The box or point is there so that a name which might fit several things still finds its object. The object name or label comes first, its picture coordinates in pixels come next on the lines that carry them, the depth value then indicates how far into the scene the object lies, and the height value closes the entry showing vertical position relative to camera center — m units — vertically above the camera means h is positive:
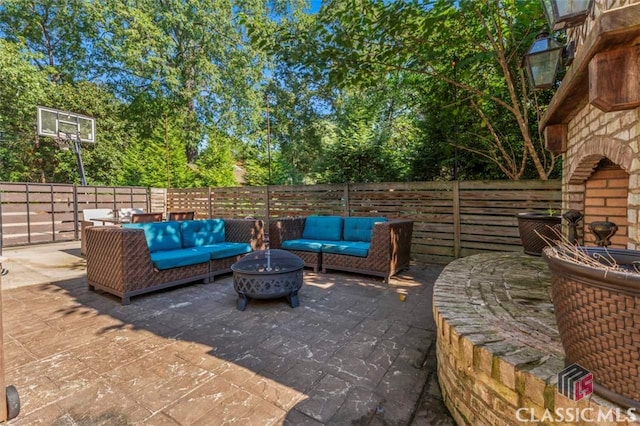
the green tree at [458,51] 4.06 +2.28
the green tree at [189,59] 12.99 +6.39
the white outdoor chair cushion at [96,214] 6.47 -0.22
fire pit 3.04 -0.78
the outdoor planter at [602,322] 0.89 -0.37
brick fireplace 1.52 +0.56
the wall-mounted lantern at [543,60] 2.90 +1.36
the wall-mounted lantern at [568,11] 2.29 +1.45
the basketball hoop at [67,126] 8.80 +2.31
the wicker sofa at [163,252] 3.38 -0.63
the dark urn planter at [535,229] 3.31 -0.28
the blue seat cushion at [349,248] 4.30 -0.63
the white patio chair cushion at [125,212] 7.22 -0.21
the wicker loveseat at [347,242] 4.14 -0.59
